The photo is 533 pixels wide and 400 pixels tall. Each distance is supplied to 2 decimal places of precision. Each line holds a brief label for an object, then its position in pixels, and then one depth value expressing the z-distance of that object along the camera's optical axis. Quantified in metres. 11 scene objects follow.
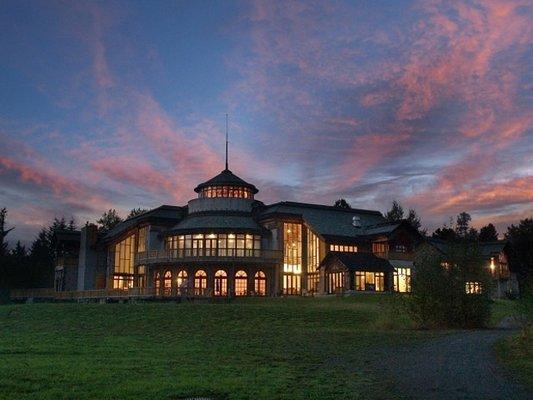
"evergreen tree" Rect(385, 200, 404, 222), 118.50
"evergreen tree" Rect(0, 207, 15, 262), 95.11
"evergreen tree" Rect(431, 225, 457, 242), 114.62
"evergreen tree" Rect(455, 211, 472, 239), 140.00
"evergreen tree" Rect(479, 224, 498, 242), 113.94
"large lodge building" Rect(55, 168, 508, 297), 64.75
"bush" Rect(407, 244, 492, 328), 31.05
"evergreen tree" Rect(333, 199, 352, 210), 123.59
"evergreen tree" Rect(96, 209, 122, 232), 118.56
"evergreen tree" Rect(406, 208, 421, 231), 121.97
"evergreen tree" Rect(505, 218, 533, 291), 89.12
